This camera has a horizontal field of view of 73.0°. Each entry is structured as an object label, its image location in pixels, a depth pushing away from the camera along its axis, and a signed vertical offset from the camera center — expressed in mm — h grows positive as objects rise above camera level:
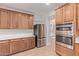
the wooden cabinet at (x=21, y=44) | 1785 -583
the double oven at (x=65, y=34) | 1304 -148
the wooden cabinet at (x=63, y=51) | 1323 -598
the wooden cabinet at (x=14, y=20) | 1766 +331
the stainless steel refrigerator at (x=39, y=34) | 2472 -256
